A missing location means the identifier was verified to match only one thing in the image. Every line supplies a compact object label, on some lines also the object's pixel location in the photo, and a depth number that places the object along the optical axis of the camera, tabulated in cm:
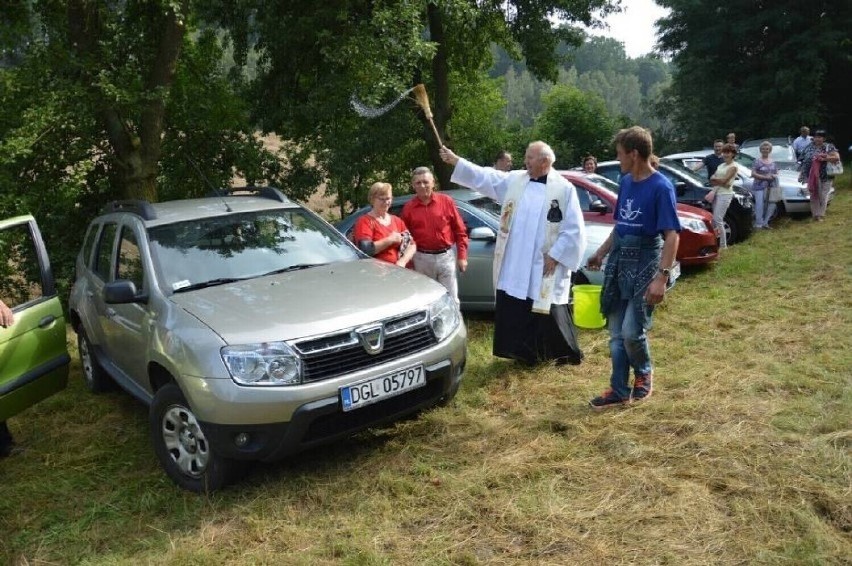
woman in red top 569
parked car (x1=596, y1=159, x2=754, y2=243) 1023
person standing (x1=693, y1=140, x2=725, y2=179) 1103
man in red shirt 598
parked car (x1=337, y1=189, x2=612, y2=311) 697
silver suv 363
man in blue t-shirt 423
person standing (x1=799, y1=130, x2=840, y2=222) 1140
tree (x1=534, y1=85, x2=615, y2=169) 2467
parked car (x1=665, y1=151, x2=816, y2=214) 1194
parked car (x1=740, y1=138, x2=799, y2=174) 1483
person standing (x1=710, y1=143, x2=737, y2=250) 970
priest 520
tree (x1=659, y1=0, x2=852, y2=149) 2450
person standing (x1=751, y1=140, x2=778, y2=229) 1117
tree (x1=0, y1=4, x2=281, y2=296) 835
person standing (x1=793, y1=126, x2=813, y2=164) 1384
